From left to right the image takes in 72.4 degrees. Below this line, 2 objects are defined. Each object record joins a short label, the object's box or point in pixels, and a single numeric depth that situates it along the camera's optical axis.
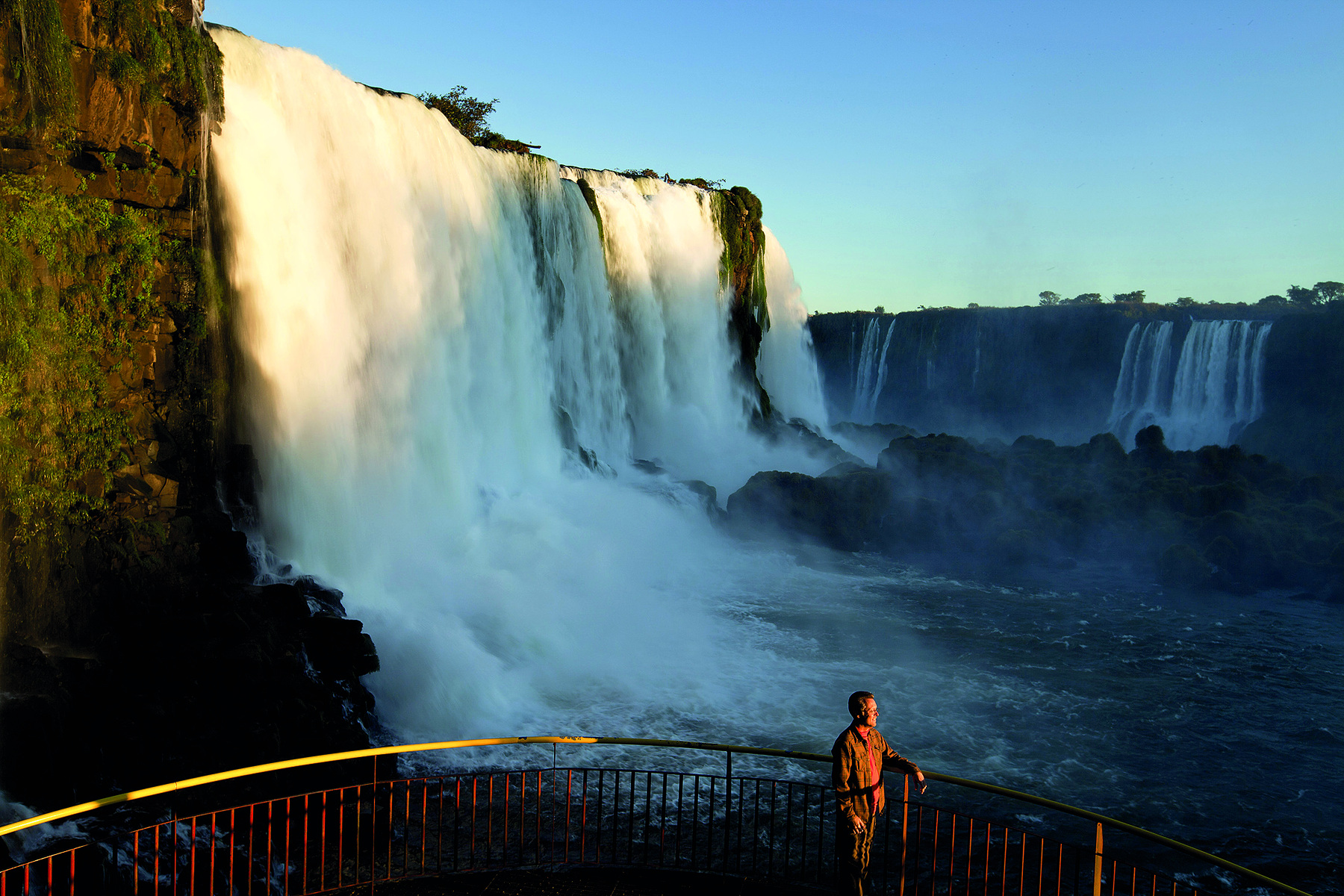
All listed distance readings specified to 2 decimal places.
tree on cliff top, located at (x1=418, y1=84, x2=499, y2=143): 32.72
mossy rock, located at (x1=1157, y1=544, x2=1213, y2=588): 22.72
